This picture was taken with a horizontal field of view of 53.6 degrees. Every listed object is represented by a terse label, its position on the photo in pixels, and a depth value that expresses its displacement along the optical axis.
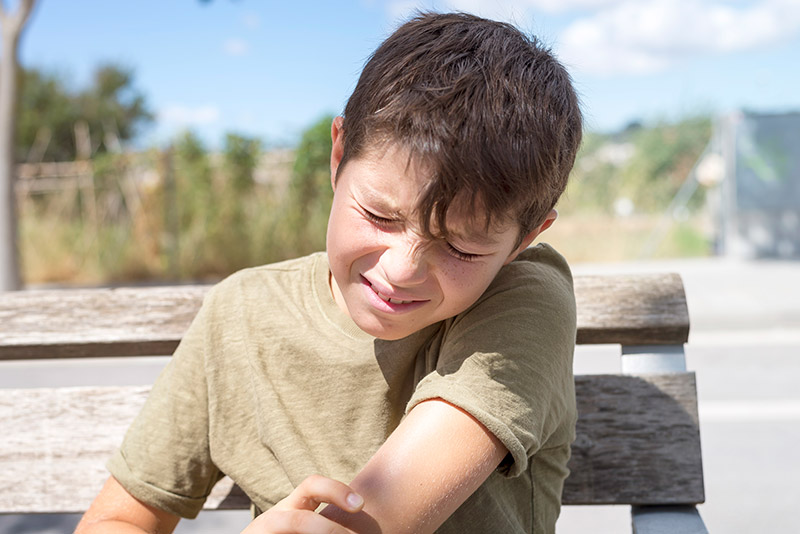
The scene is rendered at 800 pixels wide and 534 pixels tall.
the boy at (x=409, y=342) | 0.93
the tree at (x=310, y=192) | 10.12
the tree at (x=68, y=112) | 25.64
